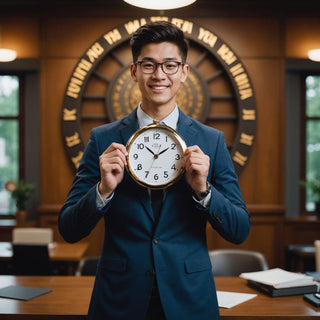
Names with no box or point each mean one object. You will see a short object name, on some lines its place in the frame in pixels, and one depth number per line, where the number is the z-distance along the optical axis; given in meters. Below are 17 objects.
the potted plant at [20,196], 4.79
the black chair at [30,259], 3.33
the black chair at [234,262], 3.02
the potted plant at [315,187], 4.97
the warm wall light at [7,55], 4.61
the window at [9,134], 5.36
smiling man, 1.35
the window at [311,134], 5.35
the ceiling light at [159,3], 2.32
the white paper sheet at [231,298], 1.98
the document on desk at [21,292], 2.08
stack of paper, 2.12
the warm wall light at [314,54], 4.68
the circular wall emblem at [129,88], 4.82
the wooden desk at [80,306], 1.84
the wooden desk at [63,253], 3.71
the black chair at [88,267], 2.97
